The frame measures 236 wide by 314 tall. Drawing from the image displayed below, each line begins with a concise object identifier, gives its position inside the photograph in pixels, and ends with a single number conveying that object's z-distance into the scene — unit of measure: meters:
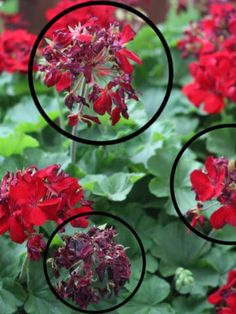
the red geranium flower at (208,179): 0.82
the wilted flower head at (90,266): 0.77
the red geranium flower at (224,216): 0.82
